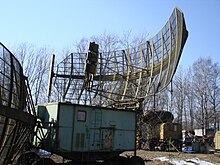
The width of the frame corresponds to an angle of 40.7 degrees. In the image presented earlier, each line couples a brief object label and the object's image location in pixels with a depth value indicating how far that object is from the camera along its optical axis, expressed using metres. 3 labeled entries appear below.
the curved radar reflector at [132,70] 16.22
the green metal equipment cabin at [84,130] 12.70
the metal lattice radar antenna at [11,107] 6.86
